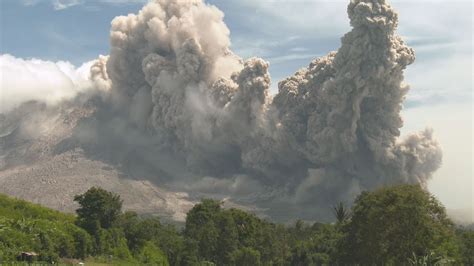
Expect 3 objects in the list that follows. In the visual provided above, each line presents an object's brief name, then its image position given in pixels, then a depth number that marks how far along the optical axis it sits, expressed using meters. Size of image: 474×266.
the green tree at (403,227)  44.12
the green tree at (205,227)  72.62
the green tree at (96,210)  55.56
